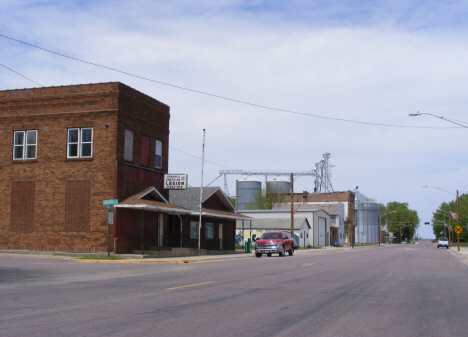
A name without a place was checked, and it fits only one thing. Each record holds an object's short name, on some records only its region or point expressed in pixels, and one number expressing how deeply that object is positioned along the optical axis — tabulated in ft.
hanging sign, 112.16
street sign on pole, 86.63
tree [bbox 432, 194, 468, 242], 354.95
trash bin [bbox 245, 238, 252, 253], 137.39
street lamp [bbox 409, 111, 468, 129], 84.84
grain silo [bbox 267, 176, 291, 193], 314.76
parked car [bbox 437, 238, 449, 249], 244.22
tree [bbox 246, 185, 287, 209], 305.53
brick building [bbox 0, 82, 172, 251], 98.37
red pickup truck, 115.85
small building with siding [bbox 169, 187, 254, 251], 124.98
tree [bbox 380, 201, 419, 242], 586.61
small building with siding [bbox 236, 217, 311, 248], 212.64
